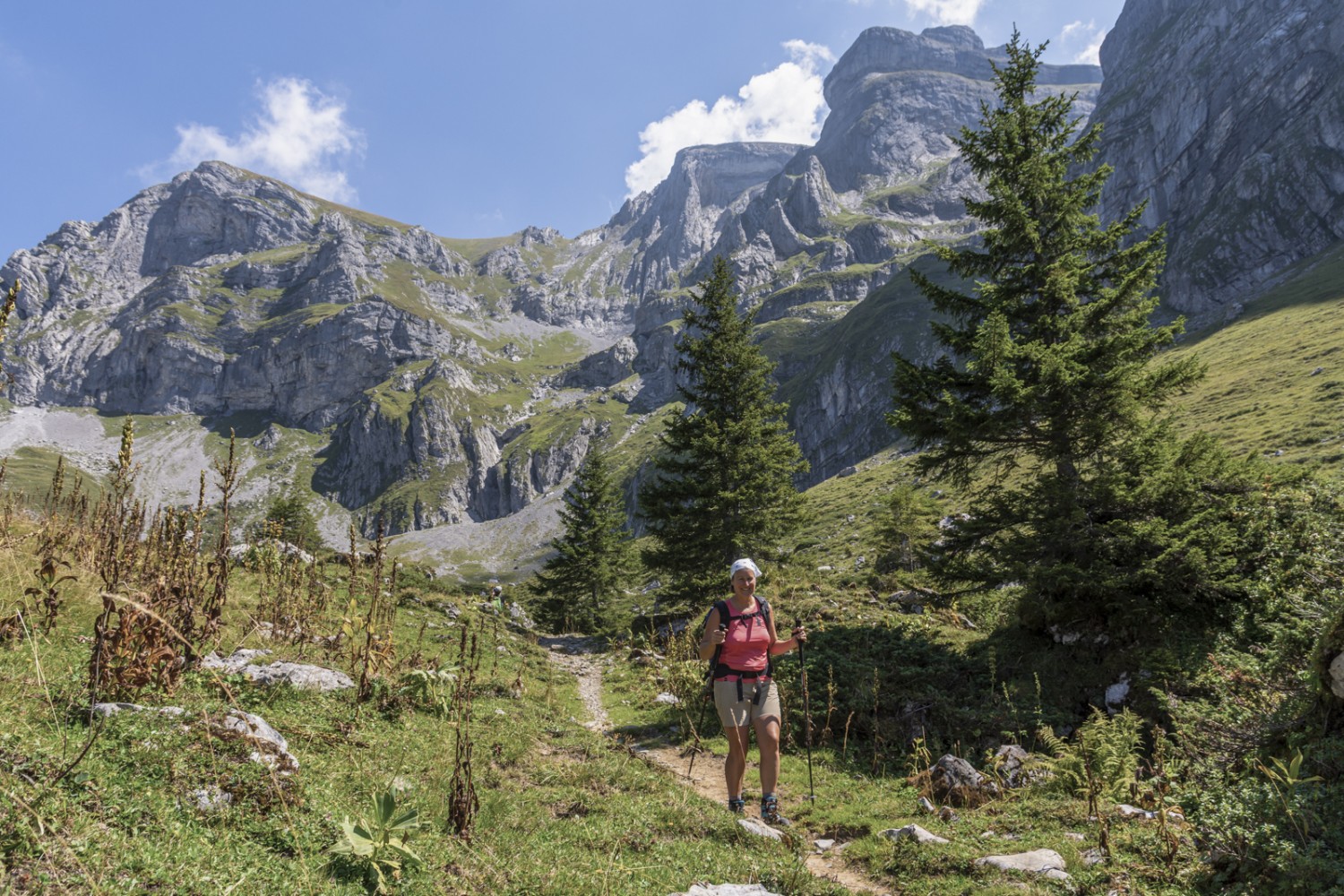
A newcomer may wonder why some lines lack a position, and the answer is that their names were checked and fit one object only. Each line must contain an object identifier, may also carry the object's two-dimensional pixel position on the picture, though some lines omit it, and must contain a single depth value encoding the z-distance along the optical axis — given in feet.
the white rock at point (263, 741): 16.10
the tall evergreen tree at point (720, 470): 72.84
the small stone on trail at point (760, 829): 21.23
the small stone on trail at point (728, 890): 16.02
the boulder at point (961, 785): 27.14
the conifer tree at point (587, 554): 117.80
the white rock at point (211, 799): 14.18
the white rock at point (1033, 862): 19.30
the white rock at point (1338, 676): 17.99
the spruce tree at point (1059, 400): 37.65
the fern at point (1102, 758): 24.60
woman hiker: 24.35
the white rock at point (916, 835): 22.43
